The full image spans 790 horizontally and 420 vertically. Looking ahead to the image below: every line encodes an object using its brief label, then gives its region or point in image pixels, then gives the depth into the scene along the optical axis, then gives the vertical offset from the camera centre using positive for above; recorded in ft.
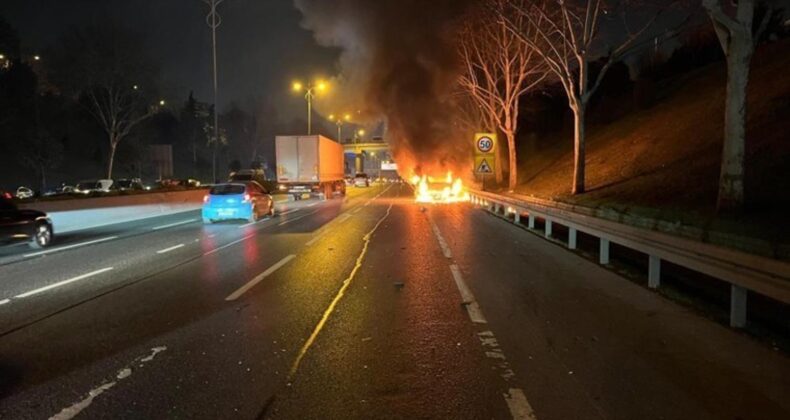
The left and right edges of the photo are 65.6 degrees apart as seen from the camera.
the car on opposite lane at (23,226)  44.75 -3.49
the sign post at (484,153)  94.73 +3.77
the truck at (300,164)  119.55 +2.78
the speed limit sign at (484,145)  95.20 +5.01
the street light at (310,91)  151.02 +21.36
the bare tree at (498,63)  107.24 +21.78
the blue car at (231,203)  66.69 -2.67
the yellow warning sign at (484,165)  94.22 +1.90
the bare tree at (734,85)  38.96 +6.01
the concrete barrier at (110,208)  69.26 -3.90
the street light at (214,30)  110.69 +27.26
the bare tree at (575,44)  72.59 +16.24
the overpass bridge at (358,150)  341.33 +17.31
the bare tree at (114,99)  128.26 +18.10
